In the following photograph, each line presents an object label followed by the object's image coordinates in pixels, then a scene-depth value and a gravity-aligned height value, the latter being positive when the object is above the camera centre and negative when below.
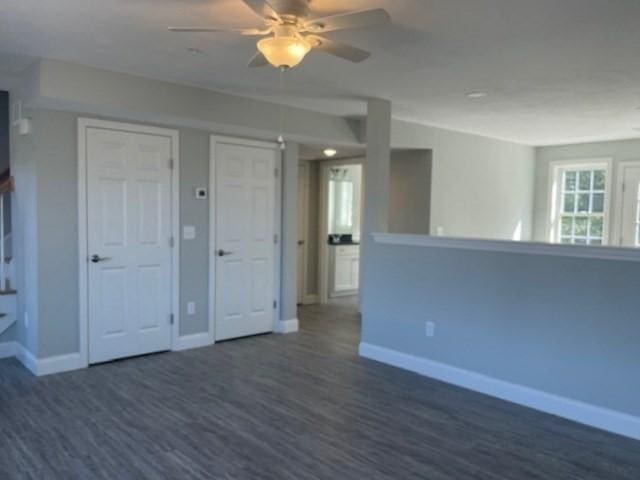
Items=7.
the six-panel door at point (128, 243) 4.32 -0.29
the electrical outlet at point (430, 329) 4.29 -0.97
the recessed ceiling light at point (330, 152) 6.28 +0.80
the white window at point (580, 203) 7.37 +0.23
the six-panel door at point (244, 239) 5.15 -0.29
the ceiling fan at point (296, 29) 2.28 +0.88
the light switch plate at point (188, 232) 4.87 -0.20
